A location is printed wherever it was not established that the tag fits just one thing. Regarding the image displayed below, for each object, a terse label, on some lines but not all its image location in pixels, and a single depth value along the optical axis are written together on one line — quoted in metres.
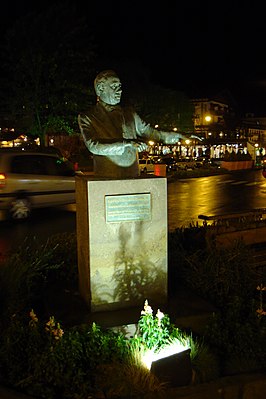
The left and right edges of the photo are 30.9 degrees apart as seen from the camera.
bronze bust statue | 5.09
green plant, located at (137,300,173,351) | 4.26
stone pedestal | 4.86
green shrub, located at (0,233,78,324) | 5.07
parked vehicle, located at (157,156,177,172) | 33.44
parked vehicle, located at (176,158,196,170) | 35.01
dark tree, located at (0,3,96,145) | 28.81
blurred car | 13.03
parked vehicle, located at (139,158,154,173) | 30.87
